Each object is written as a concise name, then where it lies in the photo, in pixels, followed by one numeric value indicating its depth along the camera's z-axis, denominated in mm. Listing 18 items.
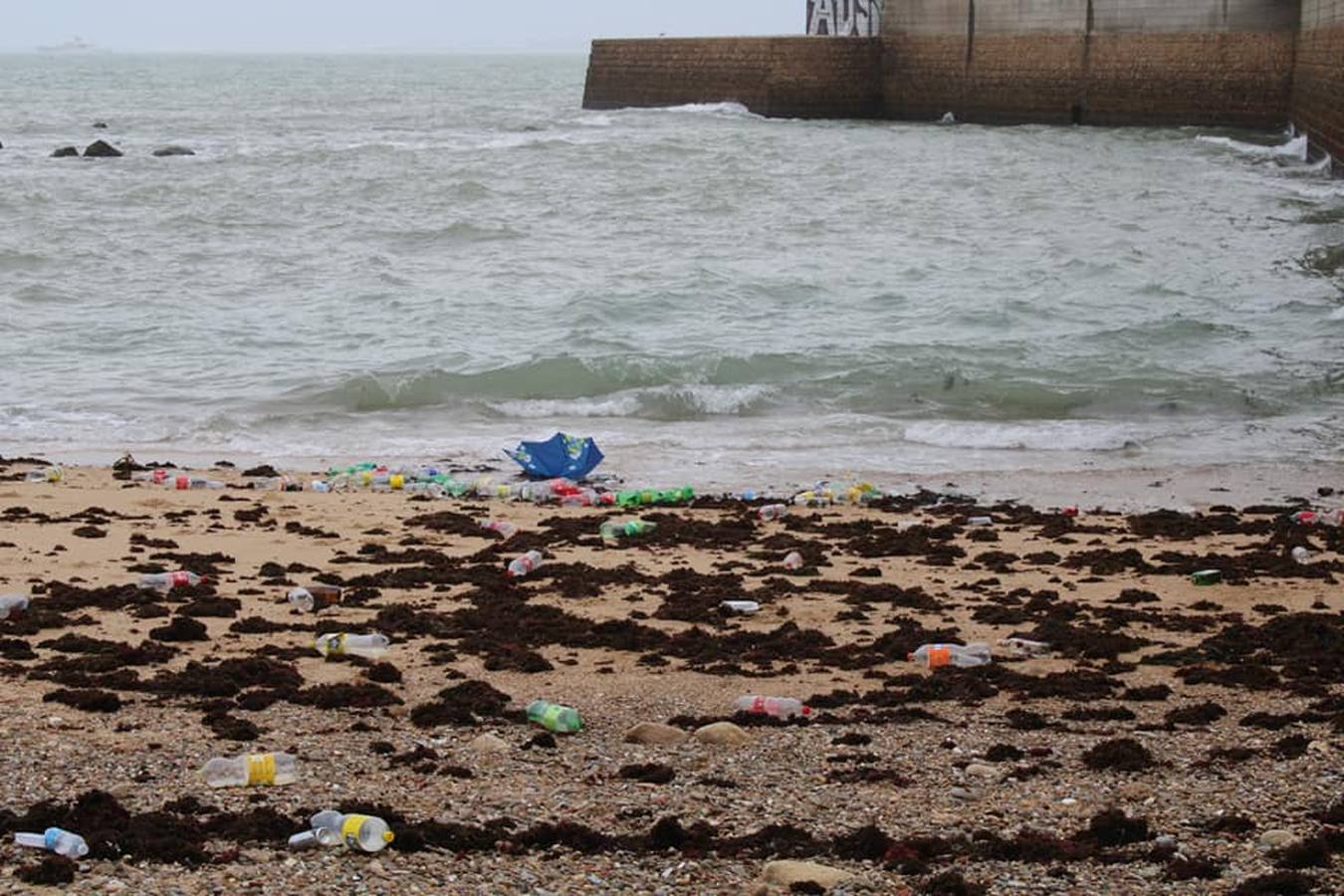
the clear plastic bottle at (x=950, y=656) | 13890
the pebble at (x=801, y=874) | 9217
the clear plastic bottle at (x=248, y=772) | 10469
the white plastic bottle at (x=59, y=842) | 9109
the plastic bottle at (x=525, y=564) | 16907
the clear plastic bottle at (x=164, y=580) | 15683
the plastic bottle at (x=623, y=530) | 19009
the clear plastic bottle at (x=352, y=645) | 13774
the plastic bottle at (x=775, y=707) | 12406
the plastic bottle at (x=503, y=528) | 19268
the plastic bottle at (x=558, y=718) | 11960
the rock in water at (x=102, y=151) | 80760
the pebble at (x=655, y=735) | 11722
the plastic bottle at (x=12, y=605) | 14451
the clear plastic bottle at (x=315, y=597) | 15366
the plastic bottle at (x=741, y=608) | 15625
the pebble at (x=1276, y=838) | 9548
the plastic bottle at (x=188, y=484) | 21731
